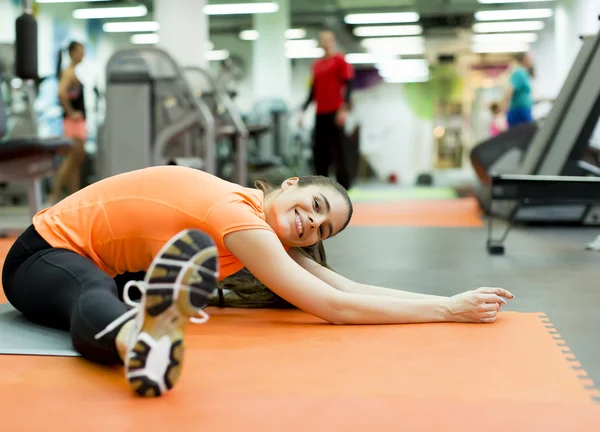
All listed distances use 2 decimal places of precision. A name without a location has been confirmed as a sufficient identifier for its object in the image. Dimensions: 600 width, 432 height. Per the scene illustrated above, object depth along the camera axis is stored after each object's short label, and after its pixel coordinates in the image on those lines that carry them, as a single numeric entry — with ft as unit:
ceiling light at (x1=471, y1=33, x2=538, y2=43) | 60.64
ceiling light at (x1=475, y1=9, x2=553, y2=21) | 50.31
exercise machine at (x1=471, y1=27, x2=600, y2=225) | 17.42
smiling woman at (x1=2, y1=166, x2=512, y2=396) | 6.82
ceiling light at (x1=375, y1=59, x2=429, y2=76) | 72.02
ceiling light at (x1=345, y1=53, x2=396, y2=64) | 69.26
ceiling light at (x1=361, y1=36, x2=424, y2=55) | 62.23
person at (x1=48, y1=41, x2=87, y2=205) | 25.39
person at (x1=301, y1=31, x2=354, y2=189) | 28.17
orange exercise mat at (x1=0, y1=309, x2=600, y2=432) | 5.07
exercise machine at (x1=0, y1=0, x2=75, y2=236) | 16.30
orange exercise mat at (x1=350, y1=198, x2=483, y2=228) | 21.44
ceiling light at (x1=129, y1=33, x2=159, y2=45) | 60.08
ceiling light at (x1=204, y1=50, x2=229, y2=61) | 67.72
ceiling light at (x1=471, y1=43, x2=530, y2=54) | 65.51
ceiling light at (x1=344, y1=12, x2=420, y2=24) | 51.70
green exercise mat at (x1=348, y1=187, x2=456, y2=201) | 33.96
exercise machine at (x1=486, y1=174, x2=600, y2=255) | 14.53
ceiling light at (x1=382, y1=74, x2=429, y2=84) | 70.74
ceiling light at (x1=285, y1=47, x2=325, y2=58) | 69.45
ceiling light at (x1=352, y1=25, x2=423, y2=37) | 56.85
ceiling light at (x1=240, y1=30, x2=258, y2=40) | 62.95
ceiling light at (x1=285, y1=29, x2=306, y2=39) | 59.26
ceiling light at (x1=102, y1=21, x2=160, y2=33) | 55.11
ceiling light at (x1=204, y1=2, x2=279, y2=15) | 45.98
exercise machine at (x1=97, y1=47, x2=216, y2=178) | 21.89
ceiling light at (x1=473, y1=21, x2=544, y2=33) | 55.36
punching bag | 12.78
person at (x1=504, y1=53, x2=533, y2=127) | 27.96
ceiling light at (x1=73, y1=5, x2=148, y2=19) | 49.73
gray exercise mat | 6.76
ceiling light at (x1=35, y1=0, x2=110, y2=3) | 46.58
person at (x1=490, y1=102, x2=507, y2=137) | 49.08
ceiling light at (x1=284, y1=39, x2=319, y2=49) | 64.28
